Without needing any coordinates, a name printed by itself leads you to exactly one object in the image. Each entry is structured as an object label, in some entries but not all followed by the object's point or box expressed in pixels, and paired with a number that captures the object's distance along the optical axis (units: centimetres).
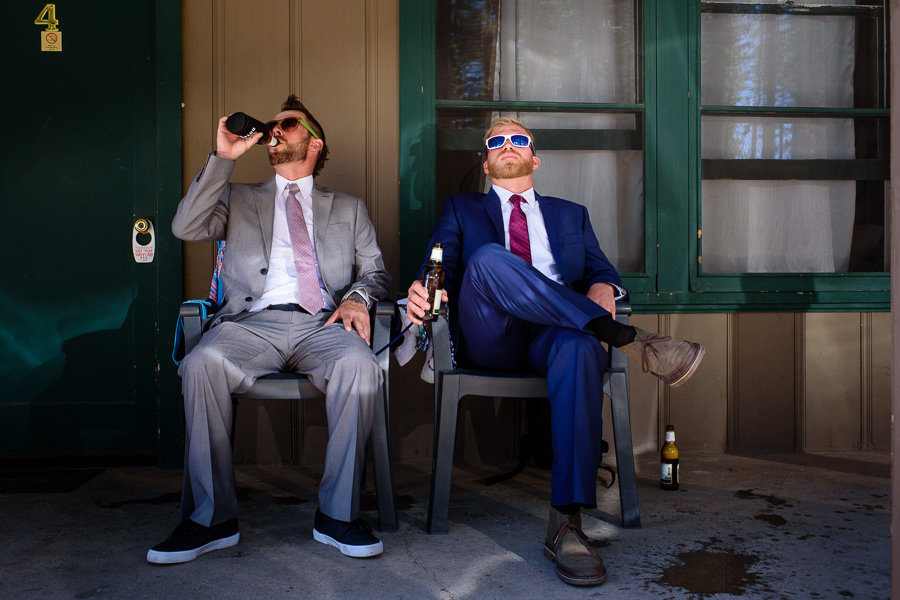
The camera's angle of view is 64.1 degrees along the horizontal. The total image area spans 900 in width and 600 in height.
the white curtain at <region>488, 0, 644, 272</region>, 337
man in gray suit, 213
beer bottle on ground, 276
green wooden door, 315
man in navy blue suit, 203
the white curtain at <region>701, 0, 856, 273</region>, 346
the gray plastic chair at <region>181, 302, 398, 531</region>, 228
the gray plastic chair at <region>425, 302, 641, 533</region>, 228
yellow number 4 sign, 314
